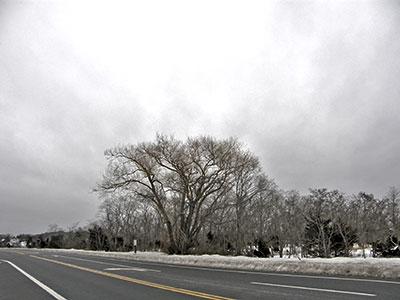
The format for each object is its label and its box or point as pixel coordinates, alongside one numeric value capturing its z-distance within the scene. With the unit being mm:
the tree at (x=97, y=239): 72188
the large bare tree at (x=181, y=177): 38375
